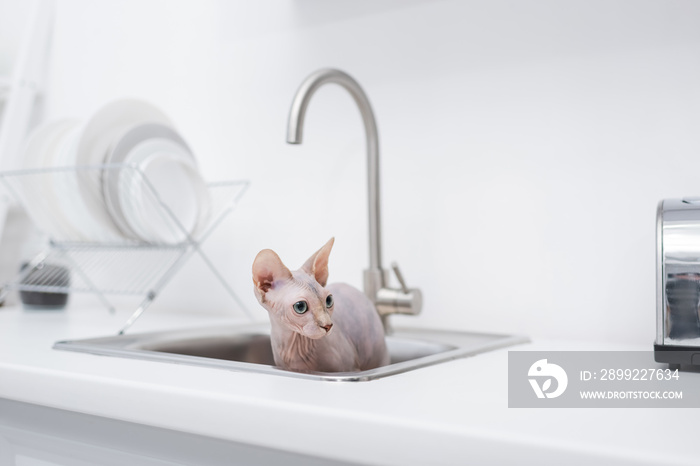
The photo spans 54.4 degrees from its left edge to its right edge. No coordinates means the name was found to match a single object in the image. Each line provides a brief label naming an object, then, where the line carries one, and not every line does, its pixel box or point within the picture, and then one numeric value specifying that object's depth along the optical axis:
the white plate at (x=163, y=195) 1.41
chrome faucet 1.16
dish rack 1.42
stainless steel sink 0.88
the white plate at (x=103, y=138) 1.44
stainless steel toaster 0.80
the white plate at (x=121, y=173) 1.44
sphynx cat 0.81
